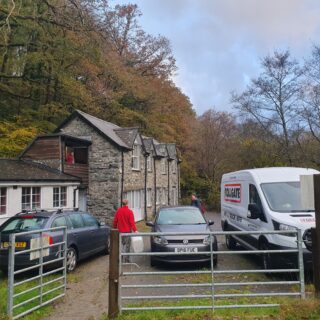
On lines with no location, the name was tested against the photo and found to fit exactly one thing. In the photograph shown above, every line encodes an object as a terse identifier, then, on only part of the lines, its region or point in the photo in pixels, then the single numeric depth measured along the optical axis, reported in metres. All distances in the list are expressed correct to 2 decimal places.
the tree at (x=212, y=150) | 45.56
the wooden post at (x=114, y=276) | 5.97
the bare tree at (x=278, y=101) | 32.53
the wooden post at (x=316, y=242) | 6.25
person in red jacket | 11.79
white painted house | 18.25
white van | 8.67
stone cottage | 24.61
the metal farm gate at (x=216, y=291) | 6.18
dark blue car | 10.05
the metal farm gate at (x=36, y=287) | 6.17
